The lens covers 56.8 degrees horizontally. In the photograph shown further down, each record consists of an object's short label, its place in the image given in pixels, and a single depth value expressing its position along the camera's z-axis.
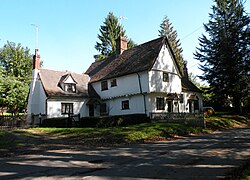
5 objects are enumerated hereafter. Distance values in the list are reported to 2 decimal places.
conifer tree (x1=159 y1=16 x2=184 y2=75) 59.66
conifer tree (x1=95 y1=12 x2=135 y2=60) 57.94
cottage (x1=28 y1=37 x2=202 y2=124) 26.88
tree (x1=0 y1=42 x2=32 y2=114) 58.84
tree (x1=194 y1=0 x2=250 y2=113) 33.25
